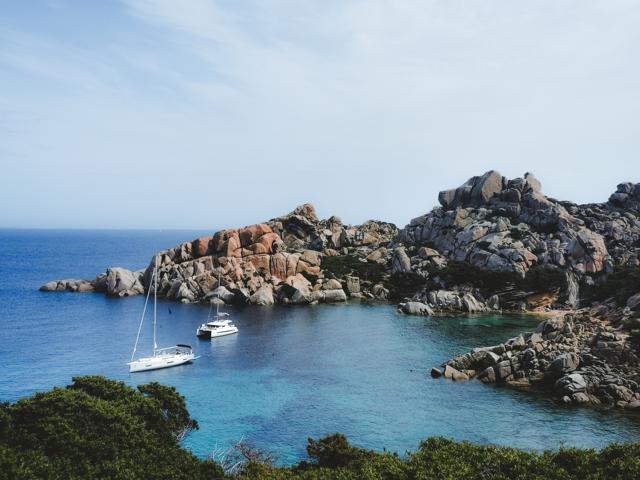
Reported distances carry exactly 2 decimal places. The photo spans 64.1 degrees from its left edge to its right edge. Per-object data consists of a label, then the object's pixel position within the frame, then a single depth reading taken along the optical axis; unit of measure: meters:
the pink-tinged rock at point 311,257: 127.46
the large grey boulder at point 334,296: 116.50
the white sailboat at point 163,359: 63.16
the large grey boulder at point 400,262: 122.31
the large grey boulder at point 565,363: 57.41
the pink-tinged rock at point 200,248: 128.12
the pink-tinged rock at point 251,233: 129.12
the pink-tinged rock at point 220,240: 126.93
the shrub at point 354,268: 127.12
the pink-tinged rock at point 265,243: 126.06
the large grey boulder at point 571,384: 52.94
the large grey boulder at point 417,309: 101.94
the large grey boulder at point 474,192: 136.75
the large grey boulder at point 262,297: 111.75
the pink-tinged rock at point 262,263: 122.25
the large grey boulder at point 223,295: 112.16
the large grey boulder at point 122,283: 120.12
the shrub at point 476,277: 107.56
